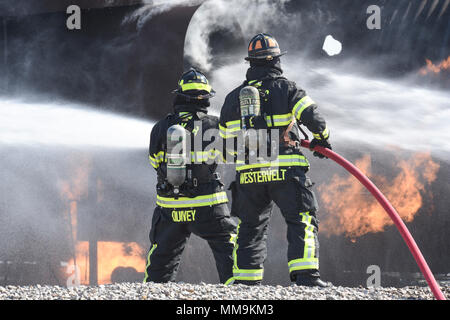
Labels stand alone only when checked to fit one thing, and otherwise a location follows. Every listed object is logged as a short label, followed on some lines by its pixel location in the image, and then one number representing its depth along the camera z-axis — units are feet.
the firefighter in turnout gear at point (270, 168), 32.71
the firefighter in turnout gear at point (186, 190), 36.19
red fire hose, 29.35
